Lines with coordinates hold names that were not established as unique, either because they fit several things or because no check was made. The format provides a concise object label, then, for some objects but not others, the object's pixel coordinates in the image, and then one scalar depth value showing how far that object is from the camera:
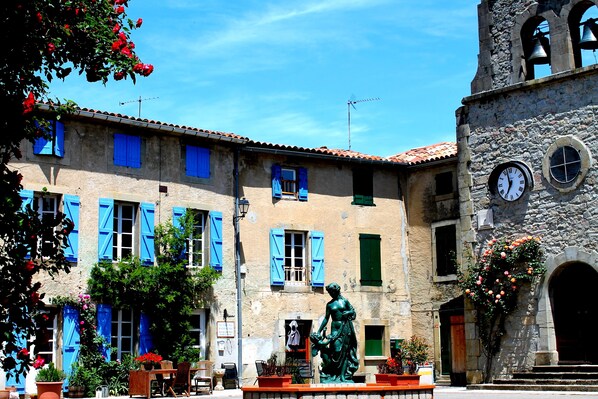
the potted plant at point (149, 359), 19.25
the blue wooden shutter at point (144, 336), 21.25
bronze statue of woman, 13.77
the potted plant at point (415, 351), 24.22
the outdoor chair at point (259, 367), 21.51
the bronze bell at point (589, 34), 19.41
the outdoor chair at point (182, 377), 19.59
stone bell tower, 20.20
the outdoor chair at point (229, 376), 22.34
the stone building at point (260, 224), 20.84
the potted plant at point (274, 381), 12.73
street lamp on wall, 22.96
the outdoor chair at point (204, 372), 21.40
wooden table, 18.80
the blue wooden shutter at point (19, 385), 19.14
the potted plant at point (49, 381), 16.72
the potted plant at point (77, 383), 19.64
